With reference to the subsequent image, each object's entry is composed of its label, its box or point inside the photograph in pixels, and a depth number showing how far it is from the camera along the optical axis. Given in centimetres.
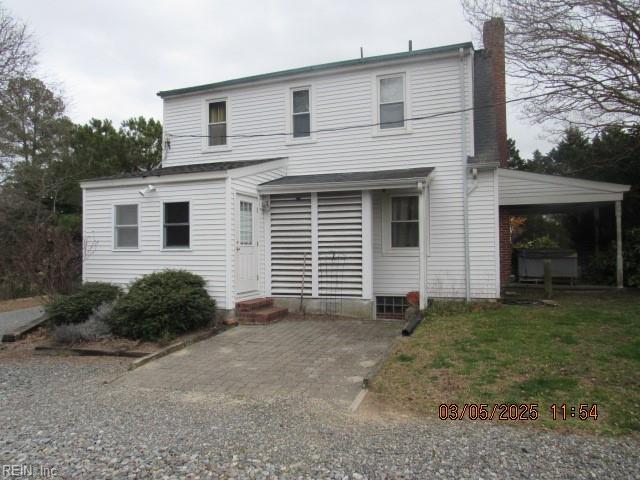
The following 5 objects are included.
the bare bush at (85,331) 797
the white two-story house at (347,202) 967
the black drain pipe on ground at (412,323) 788
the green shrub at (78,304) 859
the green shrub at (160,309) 793
